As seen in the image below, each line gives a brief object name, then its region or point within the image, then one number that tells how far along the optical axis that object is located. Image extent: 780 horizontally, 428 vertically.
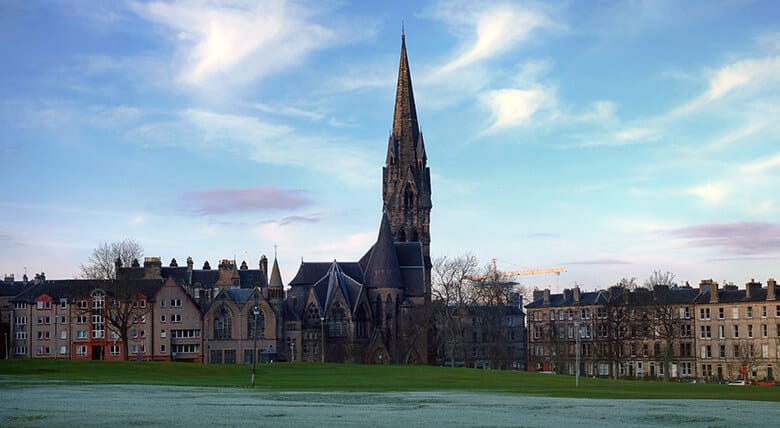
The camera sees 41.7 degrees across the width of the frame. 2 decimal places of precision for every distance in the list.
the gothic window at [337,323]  159.50
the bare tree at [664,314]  134.12
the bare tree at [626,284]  160.00
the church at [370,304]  158.38
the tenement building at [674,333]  148.38
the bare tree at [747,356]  143.34
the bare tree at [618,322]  146.88
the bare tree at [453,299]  140.65
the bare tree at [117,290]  139.75
